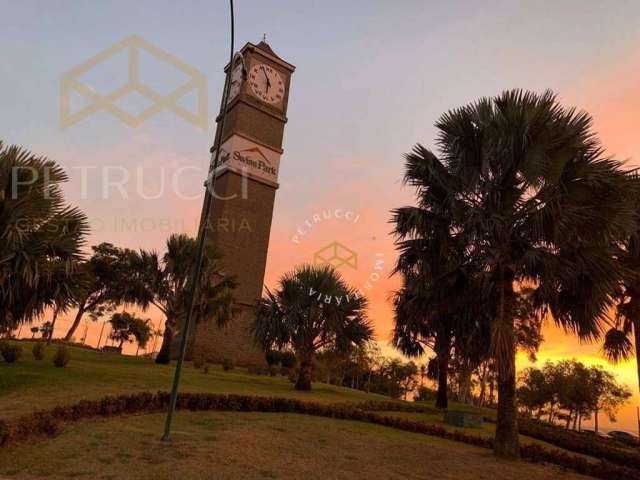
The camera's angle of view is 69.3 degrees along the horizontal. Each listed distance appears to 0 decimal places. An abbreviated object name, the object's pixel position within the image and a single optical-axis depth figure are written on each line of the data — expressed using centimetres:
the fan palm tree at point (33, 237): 1252
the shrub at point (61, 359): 1795
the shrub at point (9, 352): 1786
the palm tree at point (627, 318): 1702
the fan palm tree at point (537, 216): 1175
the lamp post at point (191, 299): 948
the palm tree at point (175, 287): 2603
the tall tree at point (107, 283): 1467
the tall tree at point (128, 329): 5697
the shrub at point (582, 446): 1612
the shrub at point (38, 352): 1972
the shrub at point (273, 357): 4097
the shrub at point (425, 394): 7844
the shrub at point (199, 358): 3507
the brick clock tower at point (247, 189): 3872
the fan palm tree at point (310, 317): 2458
